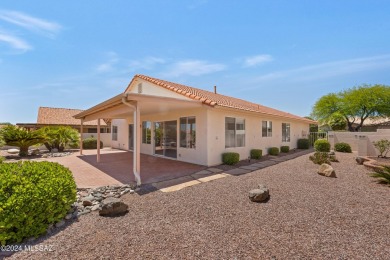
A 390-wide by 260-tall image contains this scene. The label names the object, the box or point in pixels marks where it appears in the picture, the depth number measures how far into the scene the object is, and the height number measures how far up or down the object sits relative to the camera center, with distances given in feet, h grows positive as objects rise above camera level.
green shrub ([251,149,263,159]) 40.73 -4.75
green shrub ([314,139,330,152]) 50.80 -3.98
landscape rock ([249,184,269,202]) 17.26 -5.94
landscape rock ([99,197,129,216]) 15.06 -6.23
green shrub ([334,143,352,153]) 51.57 -4.52
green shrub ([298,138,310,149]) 62.08 -4.19
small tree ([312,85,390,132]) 96.32 +14.97
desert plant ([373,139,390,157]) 39.32 -3.12
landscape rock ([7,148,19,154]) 52.80 -5.55
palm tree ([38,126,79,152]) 55.21 -1.66
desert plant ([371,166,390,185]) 22.38 -5.42
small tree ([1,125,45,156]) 47.26 -1.39
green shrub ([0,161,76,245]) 10.89 -4.38
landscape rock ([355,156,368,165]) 34.17 -5.24
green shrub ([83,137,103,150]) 64.49 -3.99
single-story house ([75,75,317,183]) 27.49 +1.31
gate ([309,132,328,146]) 69.69 -1.76
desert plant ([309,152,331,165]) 34.06 -5.13
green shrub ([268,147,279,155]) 47.21 -4.94
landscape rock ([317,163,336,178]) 25.99 -5.64
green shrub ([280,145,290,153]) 52.90 -4.98
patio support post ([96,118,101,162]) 39.10 -4.01
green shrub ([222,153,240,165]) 33.63 -4.84
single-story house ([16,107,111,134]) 75.08 +4.80
